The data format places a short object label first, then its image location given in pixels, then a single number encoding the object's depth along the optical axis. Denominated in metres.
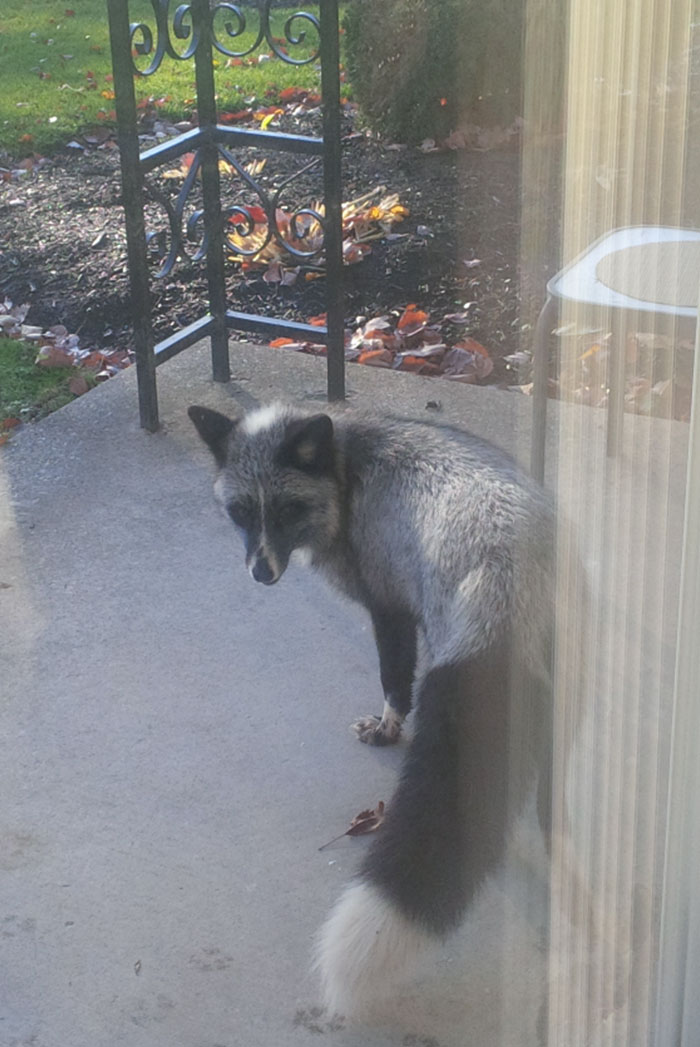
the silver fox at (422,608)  2.47
